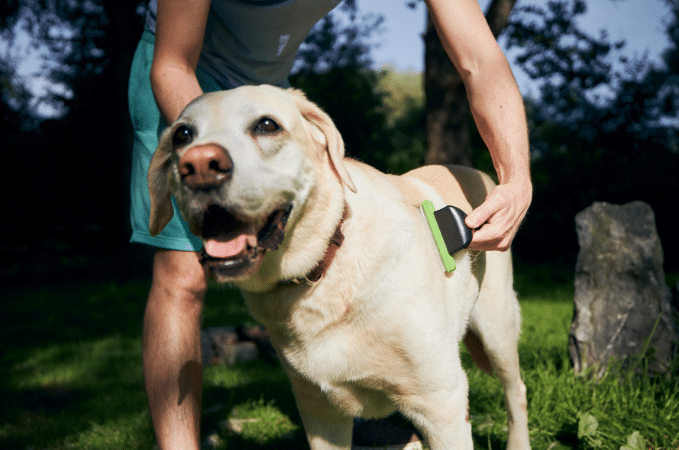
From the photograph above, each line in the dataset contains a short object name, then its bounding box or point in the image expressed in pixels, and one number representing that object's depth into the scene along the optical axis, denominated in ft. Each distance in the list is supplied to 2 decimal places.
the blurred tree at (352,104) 30.40
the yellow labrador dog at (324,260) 4.64
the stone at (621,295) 9.88
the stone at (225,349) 14.51
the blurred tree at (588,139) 29.19
